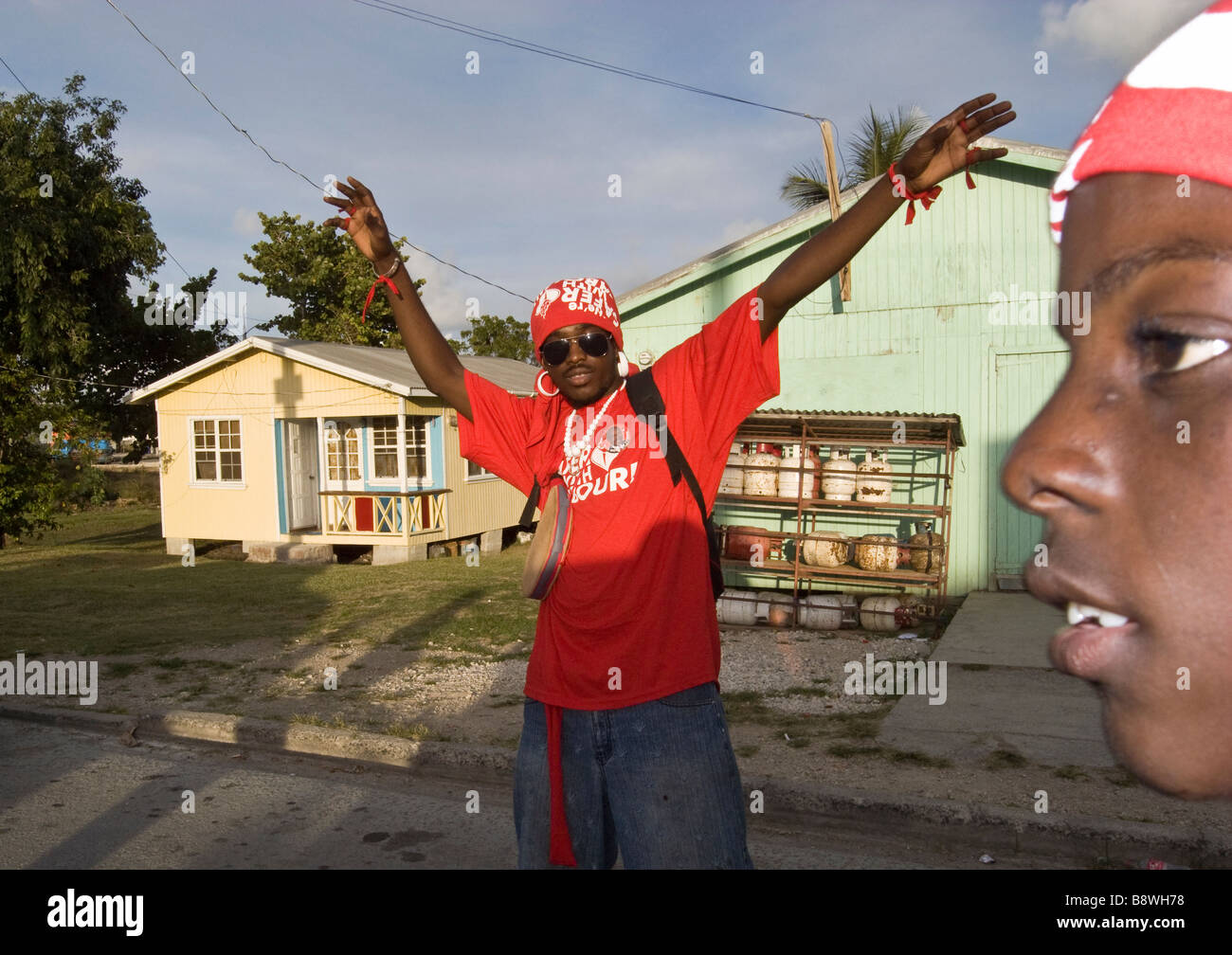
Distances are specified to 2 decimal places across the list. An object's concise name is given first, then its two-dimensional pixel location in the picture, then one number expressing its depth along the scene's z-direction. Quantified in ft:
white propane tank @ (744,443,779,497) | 35.45
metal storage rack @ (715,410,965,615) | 33.06
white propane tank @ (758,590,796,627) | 34.19
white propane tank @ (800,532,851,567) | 34.12
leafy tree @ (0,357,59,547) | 50.93
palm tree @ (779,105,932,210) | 40.45
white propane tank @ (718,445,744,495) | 36.24
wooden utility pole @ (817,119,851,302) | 29.40
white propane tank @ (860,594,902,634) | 32.76
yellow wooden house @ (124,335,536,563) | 57.98
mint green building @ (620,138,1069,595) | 33.32
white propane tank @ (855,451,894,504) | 34.12
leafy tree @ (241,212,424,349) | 98.17
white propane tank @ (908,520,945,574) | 32.50
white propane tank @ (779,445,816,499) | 35.27
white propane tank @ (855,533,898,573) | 32.99
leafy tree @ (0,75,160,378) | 64.80
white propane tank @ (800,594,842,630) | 33.55
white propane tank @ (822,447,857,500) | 34.50
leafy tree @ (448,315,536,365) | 135.54
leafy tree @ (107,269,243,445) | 73.05
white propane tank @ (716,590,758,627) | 34.73
